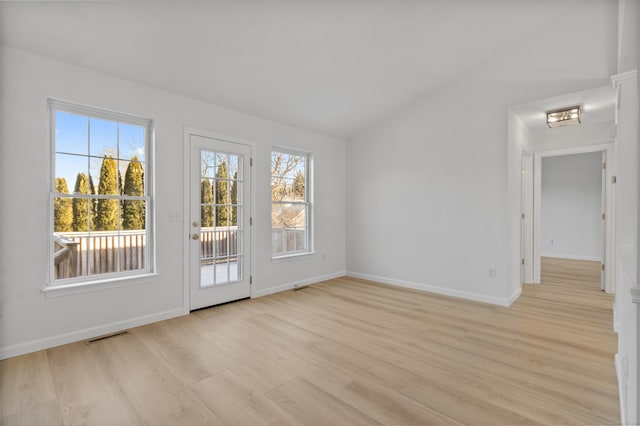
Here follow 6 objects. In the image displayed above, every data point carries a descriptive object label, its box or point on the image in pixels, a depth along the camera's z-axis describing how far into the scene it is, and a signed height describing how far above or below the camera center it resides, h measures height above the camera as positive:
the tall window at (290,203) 4.91 +0.14
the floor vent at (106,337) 2.92 -1.24
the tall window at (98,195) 2.97 +0.18
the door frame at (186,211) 3.70 +0.01
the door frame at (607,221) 4.49 -0.15
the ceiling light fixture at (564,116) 3.87 +1.24
